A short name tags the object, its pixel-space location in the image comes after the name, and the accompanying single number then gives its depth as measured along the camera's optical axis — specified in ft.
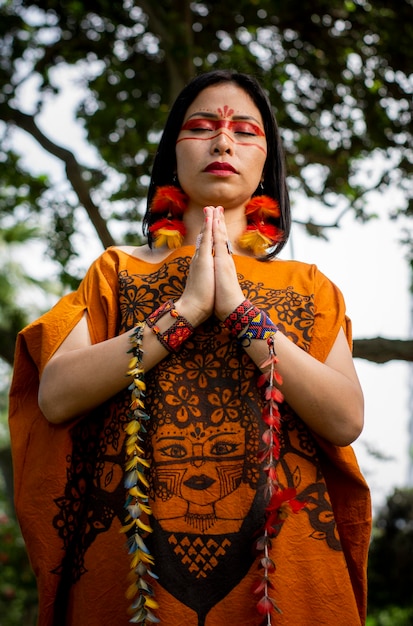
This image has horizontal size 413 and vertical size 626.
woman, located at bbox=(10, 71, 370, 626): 5.43
